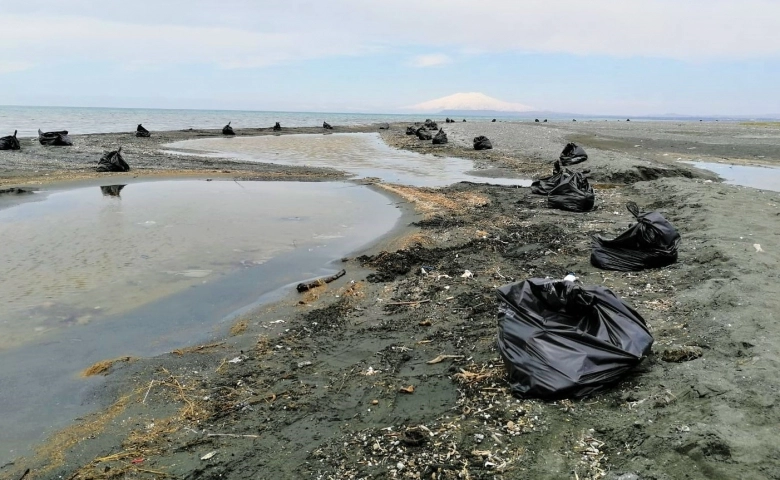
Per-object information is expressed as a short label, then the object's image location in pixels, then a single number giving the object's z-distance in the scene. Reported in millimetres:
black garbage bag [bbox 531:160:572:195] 12234
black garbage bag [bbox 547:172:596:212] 10734
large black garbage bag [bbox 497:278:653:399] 3633
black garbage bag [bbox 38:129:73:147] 23912
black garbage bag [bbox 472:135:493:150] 26094
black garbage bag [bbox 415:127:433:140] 32747
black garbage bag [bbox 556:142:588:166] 17078
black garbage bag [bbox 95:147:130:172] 16344
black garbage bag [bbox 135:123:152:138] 30547
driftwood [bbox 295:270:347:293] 6609
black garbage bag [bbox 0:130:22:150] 21428
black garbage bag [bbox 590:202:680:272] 6492
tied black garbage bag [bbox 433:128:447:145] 29844
